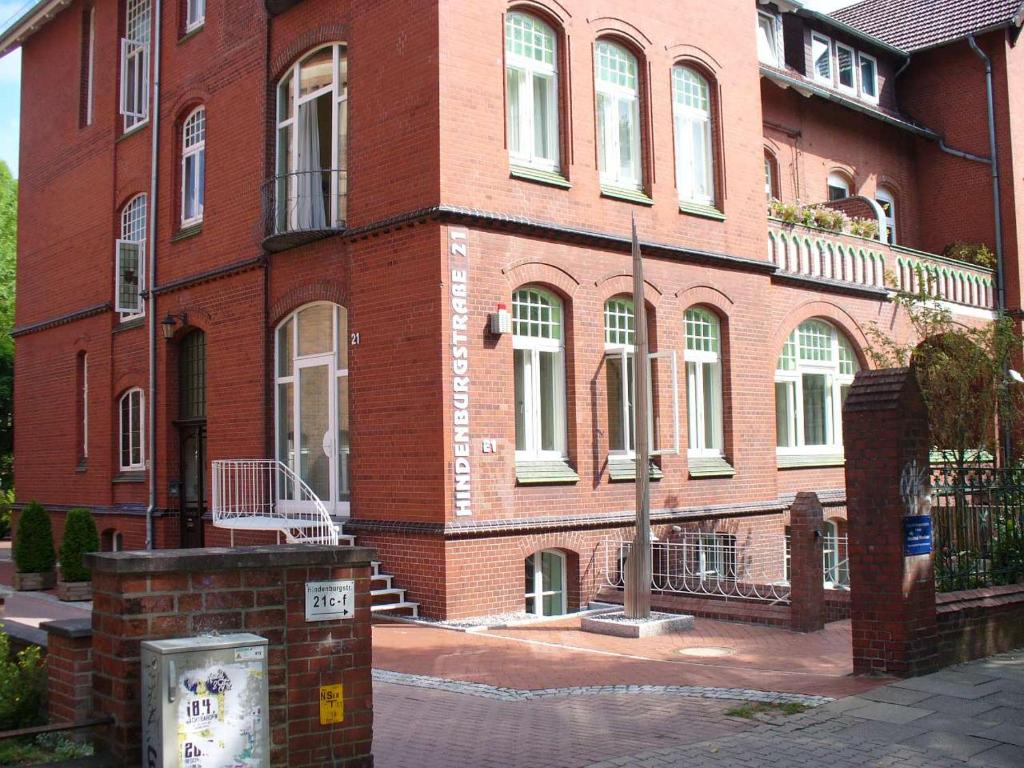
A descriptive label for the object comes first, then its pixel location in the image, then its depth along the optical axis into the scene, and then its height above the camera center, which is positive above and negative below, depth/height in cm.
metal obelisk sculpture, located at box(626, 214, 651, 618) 1248 -12
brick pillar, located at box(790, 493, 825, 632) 1202 -105
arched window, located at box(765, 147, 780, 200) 2344 +656
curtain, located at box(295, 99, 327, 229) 1611 +462
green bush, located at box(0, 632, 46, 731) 686 -135
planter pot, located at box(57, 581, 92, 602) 1828 -179
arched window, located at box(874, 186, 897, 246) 2603 +649
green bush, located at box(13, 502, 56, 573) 2011 -105
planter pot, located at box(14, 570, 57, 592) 2000 -175
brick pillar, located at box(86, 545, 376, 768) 511 -71
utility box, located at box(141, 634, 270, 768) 482 -101
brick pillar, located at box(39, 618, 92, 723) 604 -103
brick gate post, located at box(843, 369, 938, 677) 880 -54
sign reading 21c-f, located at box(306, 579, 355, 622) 562 -63
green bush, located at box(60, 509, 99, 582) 1845 -97
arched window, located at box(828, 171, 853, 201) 2511 +674
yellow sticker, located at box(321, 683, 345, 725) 559 -117
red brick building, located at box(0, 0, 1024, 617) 1407 +329
